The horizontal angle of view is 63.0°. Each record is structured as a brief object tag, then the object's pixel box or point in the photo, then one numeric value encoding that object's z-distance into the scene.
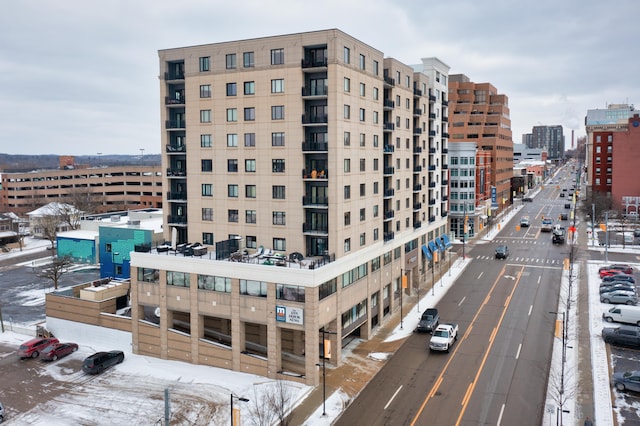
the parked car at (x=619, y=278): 64.35
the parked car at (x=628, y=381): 36.78
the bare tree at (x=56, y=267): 67.31
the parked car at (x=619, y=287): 59.77
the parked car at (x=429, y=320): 51.41
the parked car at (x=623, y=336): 45.16
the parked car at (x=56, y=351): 47.25
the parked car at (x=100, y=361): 43.88
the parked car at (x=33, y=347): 48.03
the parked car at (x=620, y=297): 56.82
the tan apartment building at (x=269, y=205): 43.22
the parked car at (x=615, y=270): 69.44
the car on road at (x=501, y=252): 86.12
